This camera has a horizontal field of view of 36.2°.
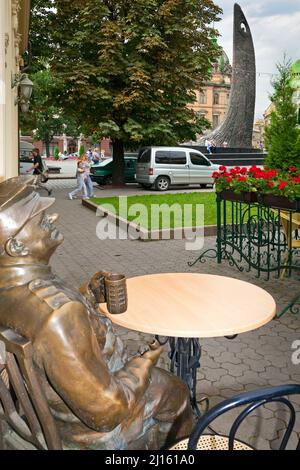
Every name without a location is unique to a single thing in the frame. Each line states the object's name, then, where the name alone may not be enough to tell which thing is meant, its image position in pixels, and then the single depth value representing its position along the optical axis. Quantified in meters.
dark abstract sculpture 37.81
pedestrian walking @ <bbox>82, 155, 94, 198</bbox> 16.58
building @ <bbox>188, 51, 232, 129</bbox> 92.06
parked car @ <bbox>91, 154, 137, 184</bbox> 22.55
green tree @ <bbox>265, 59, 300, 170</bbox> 11.74
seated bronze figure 1.48
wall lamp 13.13
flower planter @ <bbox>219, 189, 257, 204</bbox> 6.62
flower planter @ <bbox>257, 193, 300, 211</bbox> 5.67
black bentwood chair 1.64
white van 19.89
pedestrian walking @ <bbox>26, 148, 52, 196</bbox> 18.39
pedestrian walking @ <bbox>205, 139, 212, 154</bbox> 36.09
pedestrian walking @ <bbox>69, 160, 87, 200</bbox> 16.58
